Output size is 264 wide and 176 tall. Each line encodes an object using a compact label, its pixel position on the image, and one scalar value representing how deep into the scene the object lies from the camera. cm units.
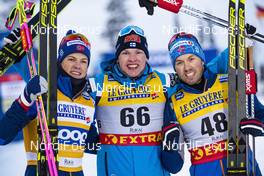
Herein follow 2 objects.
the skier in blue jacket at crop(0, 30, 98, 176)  545
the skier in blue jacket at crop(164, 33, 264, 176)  547
